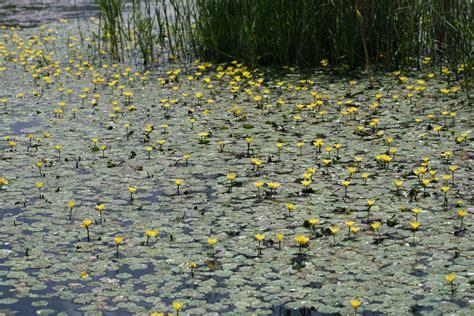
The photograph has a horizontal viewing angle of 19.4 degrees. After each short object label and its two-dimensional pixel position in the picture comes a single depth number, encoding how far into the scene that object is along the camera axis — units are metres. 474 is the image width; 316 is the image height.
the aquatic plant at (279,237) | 6.12
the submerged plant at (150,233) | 6.35
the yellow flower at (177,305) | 4.99
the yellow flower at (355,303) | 5.00
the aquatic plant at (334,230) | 6.28
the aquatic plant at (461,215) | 6.43
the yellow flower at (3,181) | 7.91
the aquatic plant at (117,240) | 6.13
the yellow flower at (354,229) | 6.28
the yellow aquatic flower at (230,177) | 7.61
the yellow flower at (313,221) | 6.48
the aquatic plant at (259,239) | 6.17
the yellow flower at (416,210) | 6.46
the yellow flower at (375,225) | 6.29
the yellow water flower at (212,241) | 6.07
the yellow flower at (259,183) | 7.35
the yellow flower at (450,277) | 5.32
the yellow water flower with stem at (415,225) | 6.28
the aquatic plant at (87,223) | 6.51
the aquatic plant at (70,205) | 6.97
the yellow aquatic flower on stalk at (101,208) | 6.83
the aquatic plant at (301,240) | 6.05
